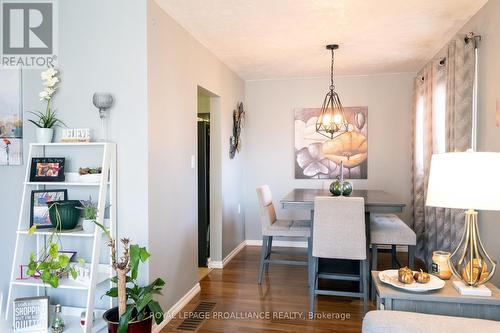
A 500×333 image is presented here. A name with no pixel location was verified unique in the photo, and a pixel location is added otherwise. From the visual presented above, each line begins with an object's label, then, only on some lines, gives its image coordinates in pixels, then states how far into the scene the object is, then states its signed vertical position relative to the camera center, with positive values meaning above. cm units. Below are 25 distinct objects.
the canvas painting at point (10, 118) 283 +34
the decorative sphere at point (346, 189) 364 -28
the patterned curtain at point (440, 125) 294 +34
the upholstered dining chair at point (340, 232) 292 -58
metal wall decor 469 +38
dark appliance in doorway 422 -38
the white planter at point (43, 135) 260 +19
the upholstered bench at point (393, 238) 330 -70
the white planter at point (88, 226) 244 -43
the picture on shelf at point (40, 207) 257 -33
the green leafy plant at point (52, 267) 222 -65
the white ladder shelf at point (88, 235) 238 -51
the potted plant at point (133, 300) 218 -87
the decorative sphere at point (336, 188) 364 -27
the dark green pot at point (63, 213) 248 -36
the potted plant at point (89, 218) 241 -38
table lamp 157 -13
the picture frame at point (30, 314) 236 -100
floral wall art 506 +18
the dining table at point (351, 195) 312 -39
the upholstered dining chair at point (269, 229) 373 -70
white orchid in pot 260 +35
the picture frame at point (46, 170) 255 -6
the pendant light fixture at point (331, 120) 386 +44
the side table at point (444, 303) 168 -67
